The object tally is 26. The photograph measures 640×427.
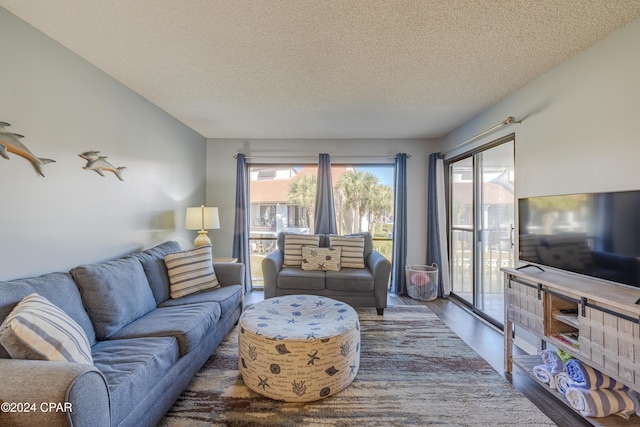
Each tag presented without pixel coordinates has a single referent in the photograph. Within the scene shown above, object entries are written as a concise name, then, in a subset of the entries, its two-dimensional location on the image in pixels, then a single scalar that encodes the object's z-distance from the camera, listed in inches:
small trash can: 153.6
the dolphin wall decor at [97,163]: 84.8
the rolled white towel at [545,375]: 70.4
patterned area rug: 65.3
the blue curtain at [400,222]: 167.2
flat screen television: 59.3
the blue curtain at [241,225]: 167.9
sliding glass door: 115.2
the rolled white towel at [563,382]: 66.1
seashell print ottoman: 70.3
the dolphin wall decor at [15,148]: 62.6
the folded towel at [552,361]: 71.1
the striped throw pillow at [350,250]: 144.1
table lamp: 134.9
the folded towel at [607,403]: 60.7
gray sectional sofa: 38.1
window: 177.0
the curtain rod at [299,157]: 172.9
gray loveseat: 128.3
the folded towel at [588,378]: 62.6
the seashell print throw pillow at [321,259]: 139.1
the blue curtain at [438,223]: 159.2
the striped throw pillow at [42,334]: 44.1
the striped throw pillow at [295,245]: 146.6
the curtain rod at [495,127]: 100.5
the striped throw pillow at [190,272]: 100.2
